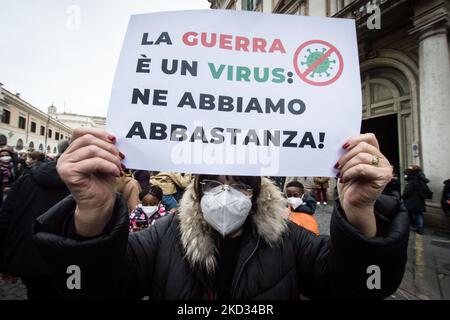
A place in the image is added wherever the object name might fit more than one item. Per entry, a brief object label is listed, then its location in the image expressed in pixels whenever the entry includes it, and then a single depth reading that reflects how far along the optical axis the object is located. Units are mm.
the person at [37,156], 4957
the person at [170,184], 3771
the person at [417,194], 5676
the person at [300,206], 2621
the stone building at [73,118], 54688
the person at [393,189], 6304
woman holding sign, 957
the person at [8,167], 4984
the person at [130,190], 3104
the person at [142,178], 4216
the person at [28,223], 1910
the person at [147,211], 2895
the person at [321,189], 9431
